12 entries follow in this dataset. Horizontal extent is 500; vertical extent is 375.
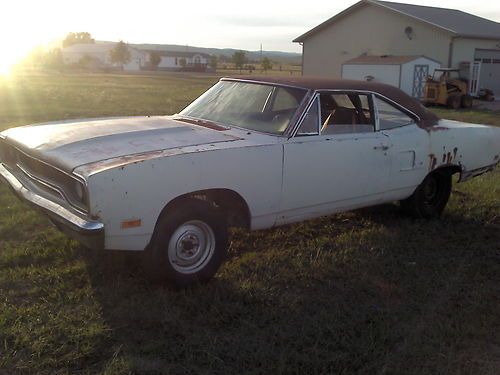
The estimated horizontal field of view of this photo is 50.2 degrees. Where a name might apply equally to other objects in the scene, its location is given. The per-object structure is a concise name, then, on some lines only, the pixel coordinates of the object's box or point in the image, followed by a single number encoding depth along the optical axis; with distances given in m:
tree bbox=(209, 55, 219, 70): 94.62
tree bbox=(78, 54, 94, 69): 91.50
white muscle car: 3.56
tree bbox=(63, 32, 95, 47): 142.69
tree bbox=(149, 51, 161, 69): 94.62
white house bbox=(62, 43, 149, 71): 98.46
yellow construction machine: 23.53
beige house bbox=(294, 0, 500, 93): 30.45
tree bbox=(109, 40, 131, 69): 91.32
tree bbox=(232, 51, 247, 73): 85.38
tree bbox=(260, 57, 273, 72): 78.79
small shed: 27.77
